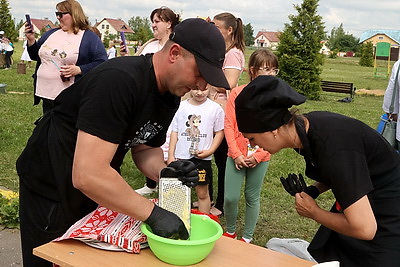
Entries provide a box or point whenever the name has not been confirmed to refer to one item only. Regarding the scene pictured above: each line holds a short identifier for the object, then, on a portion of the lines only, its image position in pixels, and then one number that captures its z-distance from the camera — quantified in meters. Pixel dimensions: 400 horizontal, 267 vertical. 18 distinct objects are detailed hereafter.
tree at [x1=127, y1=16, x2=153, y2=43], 34.89
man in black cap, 1.69
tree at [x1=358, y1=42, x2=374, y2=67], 37.53
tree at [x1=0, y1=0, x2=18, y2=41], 28.53
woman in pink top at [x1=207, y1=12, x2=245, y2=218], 4.20
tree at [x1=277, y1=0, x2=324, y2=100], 14.96
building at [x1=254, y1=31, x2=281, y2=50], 95.44
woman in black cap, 1.82
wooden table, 1.79
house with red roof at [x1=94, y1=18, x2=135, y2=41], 82.50
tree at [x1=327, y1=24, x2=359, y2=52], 74.31
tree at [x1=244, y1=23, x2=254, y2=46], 77.31
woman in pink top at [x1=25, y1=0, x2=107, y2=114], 4.50
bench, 15.13
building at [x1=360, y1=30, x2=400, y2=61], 62.42
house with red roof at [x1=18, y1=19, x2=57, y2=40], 70.86
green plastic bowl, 1.74
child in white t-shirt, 3.94
